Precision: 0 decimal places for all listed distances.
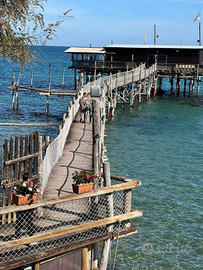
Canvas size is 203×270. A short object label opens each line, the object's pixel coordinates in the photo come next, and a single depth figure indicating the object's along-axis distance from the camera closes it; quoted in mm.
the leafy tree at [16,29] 13820
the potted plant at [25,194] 9148
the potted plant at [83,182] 10289
